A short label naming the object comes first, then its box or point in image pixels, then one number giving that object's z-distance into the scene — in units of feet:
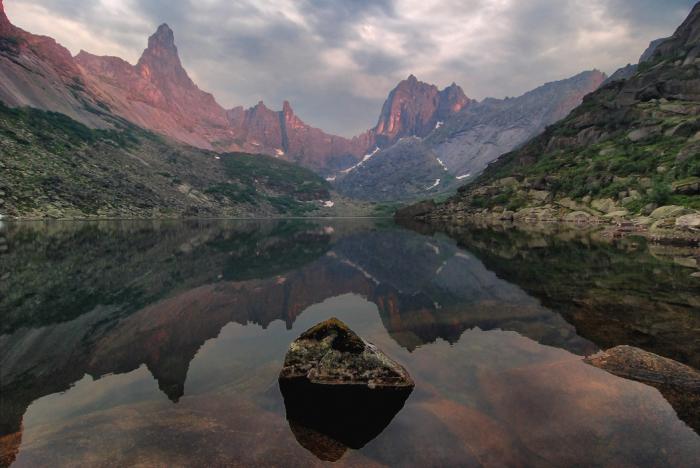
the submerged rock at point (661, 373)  32.71
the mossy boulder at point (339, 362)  37.27
